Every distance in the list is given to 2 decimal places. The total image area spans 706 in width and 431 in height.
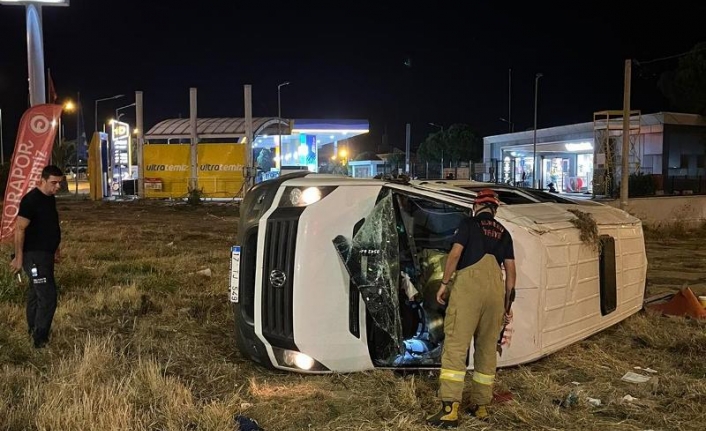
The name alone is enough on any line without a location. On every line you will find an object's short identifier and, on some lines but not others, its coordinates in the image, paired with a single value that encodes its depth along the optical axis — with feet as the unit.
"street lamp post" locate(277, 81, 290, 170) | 126.21
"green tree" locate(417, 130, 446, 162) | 231.71
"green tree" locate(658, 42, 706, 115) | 125.70
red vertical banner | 27.07
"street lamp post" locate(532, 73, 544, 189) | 129.41
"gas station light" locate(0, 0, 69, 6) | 31.55
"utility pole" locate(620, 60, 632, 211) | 52.85
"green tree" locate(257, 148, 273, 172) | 138.10
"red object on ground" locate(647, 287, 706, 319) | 23.47
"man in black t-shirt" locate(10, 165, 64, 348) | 18.78
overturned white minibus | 15.75
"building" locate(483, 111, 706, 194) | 100.89
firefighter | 13.88
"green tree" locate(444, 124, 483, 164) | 223.92
